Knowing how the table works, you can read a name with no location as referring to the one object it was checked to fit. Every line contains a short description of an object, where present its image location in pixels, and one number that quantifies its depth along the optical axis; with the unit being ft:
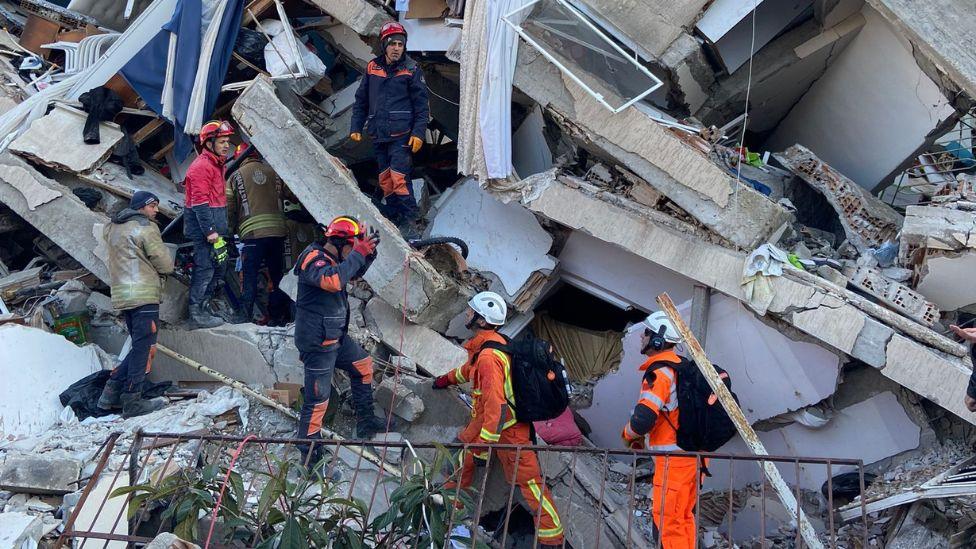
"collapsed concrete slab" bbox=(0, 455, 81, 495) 23.84
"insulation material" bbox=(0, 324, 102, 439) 27.55
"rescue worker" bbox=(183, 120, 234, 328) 28.91
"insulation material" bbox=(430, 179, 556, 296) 30.83
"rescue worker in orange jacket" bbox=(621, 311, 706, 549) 22.66
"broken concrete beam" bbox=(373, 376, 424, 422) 27.96
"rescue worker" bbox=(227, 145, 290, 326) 31.96
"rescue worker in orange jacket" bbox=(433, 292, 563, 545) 23.63
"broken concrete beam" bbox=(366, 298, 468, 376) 29.09
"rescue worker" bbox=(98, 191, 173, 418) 27.66
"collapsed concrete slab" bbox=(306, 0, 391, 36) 32.63
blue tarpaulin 32.68
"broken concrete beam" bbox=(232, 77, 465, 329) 28.89
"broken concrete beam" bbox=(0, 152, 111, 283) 31.73
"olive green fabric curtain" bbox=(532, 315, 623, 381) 33.63
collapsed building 25.08
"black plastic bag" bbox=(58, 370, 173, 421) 28.32
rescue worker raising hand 24.18
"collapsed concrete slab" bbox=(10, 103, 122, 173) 32.17
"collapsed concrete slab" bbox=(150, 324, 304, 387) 29.32
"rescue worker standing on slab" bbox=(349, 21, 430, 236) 30.19
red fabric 28.02
